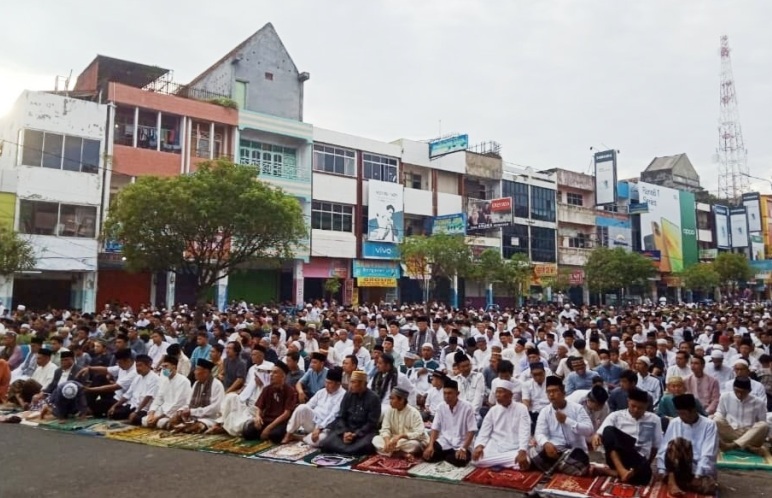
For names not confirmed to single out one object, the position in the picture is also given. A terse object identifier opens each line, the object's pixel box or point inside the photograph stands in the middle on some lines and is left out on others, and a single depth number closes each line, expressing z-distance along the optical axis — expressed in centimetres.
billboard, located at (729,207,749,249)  5816
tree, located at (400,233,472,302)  2853
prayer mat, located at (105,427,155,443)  775
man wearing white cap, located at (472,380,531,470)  653
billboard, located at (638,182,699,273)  5028
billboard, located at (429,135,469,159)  3550
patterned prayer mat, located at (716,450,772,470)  670
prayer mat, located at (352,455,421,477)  643
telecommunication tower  6166
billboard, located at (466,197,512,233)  3725
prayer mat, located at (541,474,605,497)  567
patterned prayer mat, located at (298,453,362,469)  664
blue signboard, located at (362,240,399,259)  3353
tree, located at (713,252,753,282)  4725
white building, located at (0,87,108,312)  2344
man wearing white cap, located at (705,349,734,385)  936
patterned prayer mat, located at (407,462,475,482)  625
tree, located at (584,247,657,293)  3806
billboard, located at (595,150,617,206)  4559
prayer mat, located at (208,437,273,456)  719
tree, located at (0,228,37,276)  1956
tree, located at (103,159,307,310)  1711
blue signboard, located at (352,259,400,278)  3322
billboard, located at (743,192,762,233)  5753
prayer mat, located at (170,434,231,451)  737
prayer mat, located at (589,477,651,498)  559
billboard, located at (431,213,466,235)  3547
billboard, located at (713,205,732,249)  5800
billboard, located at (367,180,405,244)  3372
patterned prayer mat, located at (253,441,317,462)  695
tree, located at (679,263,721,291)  4609
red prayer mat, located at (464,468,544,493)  594
